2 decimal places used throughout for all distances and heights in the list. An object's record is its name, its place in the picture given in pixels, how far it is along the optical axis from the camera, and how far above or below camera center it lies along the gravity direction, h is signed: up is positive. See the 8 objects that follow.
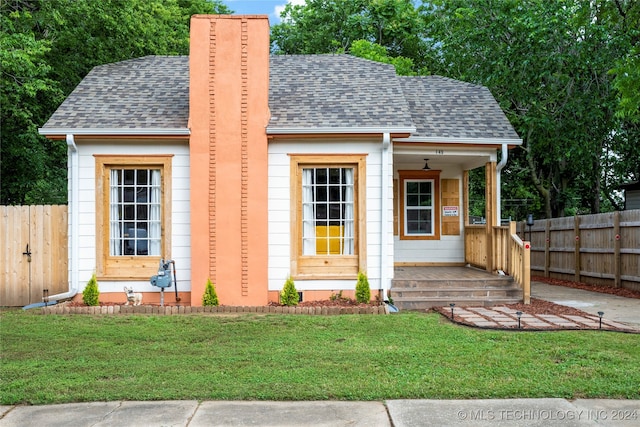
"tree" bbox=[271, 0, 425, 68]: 25.42 +9.20
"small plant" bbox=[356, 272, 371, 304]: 9.57 -1.10
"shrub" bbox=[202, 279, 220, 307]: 9.39 -1.15
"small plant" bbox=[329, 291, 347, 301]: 9.80 -1.23
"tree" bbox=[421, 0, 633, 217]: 16.06 +4.55
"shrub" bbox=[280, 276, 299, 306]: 9.59 -1.16
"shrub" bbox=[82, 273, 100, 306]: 9.50 -1.12
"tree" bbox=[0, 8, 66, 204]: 12.80 +3.00
